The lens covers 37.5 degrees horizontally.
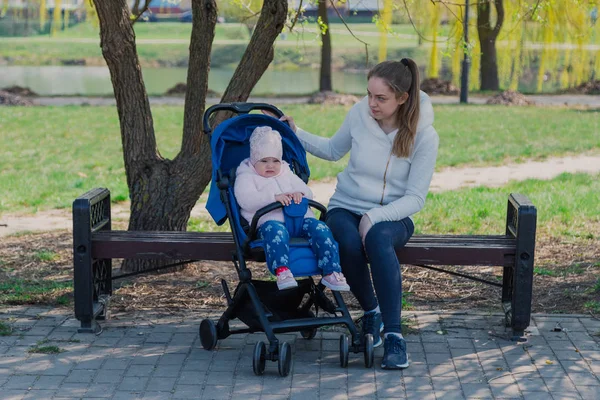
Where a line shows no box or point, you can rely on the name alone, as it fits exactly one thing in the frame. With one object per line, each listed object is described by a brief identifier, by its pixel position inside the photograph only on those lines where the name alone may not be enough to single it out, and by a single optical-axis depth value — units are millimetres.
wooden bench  5090
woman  4785
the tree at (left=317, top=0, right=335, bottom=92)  26922
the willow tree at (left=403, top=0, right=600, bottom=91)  22641
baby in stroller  4570
